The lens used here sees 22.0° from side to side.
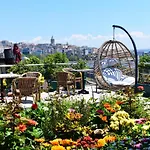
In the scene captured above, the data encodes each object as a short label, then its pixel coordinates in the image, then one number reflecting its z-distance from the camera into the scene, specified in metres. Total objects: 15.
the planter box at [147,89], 8.55
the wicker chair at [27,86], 6.84
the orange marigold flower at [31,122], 3.30
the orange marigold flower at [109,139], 2.94
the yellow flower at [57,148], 2.71
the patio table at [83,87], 9.45
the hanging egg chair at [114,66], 9.86
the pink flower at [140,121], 3.58
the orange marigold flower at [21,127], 3.07
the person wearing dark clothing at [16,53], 11.09
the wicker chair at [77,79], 9.79
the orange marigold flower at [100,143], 2.81
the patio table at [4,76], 7.53
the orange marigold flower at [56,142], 2.87
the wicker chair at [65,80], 8.84
